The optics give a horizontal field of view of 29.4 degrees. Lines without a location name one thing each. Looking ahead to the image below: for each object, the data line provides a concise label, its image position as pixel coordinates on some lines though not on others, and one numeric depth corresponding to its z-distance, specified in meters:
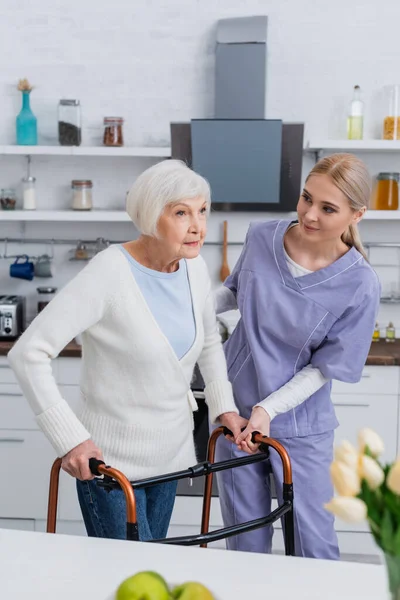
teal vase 3.62
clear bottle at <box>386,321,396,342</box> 3.61
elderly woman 1.57
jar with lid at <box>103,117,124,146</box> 3.62
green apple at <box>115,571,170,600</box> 0.89
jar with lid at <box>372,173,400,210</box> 3.59
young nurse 1.98
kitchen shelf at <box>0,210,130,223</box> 3.53
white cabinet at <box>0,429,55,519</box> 3.26
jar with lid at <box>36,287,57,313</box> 3.71
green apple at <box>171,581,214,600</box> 0.90
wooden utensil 3.73
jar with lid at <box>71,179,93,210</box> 3.62
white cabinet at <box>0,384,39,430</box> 3.26
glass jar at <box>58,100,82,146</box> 3.61
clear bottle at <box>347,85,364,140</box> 3.58
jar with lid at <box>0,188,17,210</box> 3.66
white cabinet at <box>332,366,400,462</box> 3.20
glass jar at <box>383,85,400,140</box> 3.56
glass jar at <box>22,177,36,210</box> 3.66
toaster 3.42
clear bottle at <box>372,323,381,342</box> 3.62
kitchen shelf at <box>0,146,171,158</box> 3.53
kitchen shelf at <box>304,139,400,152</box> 3.46
